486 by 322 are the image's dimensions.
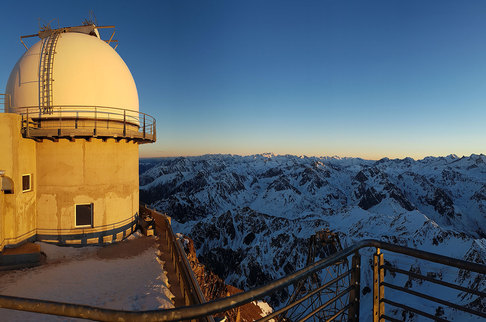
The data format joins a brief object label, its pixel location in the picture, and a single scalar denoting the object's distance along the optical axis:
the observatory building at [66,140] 15.03
